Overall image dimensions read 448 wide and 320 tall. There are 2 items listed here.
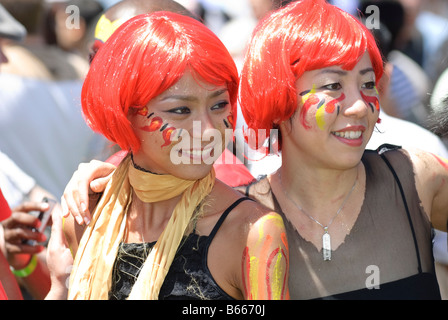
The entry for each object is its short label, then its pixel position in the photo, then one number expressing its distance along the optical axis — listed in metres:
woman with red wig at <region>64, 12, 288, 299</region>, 4.01
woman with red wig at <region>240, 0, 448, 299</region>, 4.35
